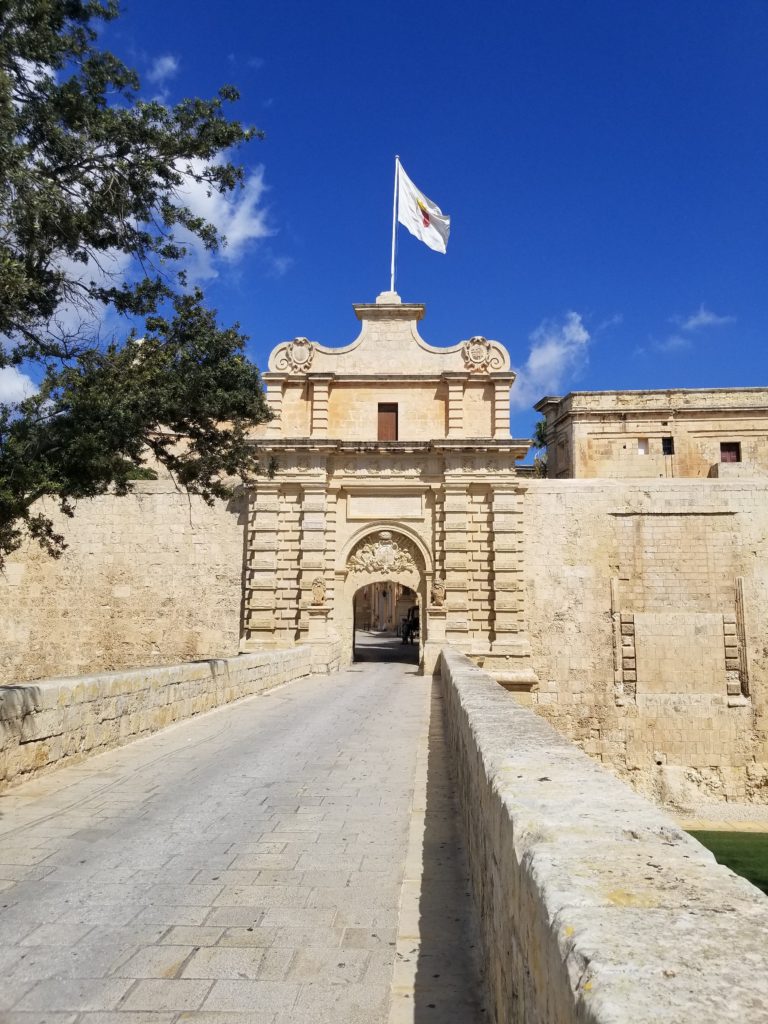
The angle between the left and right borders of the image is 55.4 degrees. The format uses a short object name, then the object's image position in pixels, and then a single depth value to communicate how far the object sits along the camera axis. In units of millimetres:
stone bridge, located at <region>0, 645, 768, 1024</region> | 1334
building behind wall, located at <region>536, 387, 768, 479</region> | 25750
